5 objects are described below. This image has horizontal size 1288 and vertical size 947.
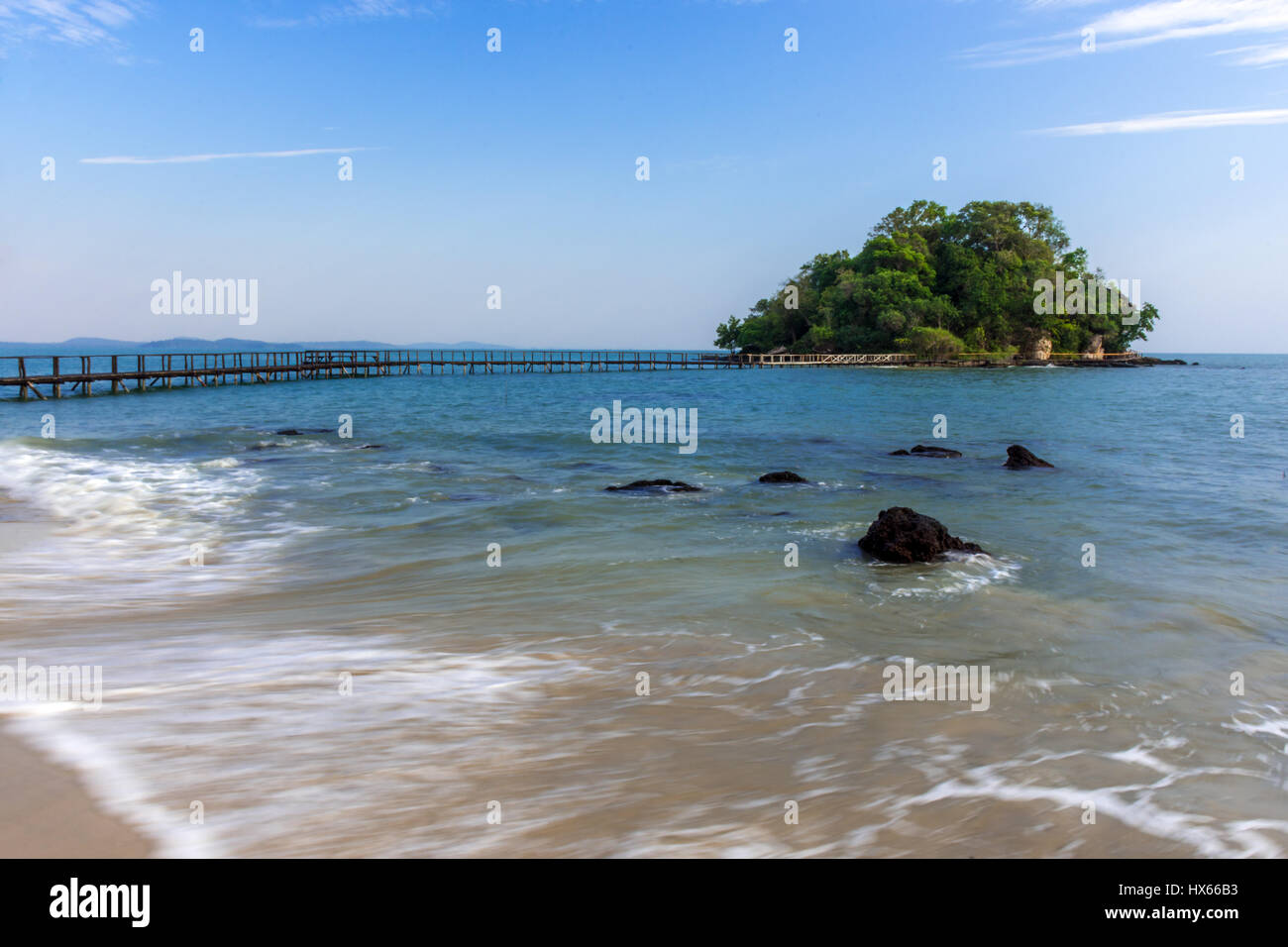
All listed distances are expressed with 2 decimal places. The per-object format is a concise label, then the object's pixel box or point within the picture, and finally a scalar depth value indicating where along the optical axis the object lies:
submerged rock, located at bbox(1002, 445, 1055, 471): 17.70
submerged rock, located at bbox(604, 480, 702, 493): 14.34
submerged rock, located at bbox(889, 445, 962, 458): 19.52
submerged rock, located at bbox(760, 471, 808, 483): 15.62
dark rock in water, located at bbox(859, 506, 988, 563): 8.99
